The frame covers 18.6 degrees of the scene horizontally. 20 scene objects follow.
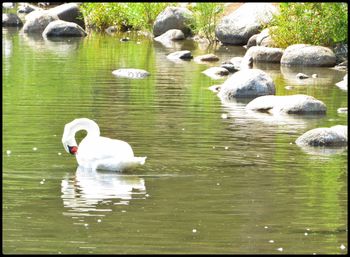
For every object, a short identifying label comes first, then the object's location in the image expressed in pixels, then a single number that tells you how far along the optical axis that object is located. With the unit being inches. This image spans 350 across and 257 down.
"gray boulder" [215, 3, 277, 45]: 1333.9
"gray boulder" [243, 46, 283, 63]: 1157.1
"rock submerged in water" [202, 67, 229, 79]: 1035.9
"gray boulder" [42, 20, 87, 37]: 1477.6
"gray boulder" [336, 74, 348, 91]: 945.3
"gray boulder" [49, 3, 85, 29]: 1593.5
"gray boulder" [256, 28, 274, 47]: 1243.8
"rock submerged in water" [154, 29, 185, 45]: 1453.0
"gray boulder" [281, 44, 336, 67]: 1131.3
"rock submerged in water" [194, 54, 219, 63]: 1176.9
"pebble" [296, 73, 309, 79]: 1027.3
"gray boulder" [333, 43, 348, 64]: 1151.0
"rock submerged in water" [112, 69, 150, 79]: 1002.7
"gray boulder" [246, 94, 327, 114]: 765.9
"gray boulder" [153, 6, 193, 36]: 1472.7
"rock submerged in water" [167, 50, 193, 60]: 1203.9
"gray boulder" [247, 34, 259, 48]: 1314.0
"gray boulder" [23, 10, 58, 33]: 1526.0
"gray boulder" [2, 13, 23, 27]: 1630.2
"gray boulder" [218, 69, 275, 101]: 857.5
